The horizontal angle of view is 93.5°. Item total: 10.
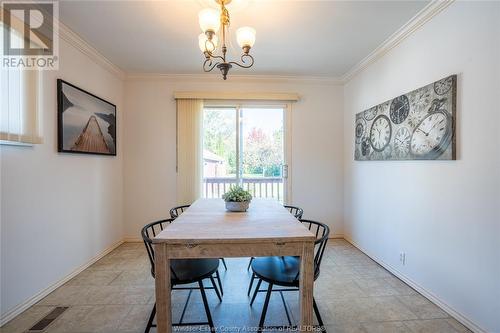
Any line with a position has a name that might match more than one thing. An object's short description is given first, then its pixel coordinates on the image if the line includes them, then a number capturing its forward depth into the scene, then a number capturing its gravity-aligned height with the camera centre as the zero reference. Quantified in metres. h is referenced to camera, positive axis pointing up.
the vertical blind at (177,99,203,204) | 3.65 +0.20
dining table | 1.40 -0.51
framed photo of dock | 2.38 +0.50
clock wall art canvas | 1.93 +0.39
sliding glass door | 3.81 +0.24
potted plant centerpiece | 2.13 -0.32
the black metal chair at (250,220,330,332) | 1.60 -0.78
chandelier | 1.63 +0.99
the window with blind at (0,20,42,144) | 1.79 +0.49
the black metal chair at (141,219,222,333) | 1.62 -0.78
